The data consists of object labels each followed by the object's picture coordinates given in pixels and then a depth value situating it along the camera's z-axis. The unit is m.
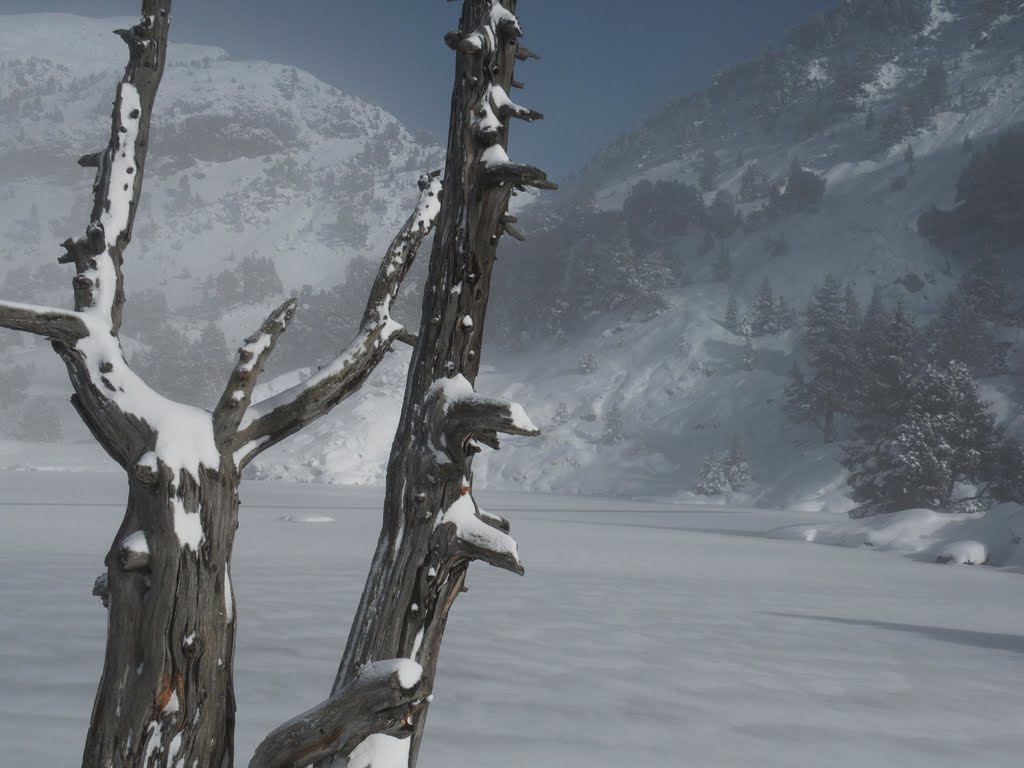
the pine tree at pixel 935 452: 29.42
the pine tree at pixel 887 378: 35.66
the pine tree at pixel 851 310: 55.31
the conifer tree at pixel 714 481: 47.69
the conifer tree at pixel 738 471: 48.09
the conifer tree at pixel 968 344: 50.91
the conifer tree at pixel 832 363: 49.00
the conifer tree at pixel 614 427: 56.78
